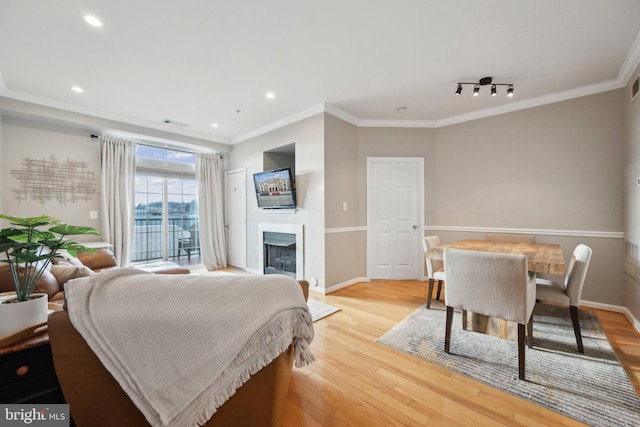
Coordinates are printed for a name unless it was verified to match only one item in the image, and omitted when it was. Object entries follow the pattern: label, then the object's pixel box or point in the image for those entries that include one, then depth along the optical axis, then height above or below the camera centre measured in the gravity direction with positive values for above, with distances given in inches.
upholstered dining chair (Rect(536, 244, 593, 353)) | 77.2 -25.1
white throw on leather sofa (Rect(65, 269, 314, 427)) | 33.9 -17.2
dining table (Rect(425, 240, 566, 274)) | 71.0 -14.3
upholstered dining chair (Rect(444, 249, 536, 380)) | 66.3 -20.6
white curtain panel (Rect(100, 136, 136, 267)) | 152.3 +11.6
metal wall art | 131.3 +18.2
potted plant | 38.6 -5.8
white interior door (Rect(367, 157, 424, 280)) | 162.4 -1.7
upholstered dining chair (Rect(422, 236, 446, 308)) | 109.5 -26.0
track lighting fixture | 111.6 +57.3
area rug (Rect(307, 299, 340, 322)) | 109.1 -44.0
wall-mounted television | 151.4 +15.1
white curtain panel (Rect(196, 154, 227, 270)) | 194.7 +1.7
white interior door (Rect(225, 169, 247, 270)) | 193.9 -2.4
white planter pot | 37.9 -15.7
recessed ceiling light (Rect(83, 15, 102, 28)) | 75.6 +58.5
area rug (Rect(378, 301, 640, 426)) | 58.4 -44.0
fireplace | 152.3 -23.8
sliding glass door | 175.2 -2.4
